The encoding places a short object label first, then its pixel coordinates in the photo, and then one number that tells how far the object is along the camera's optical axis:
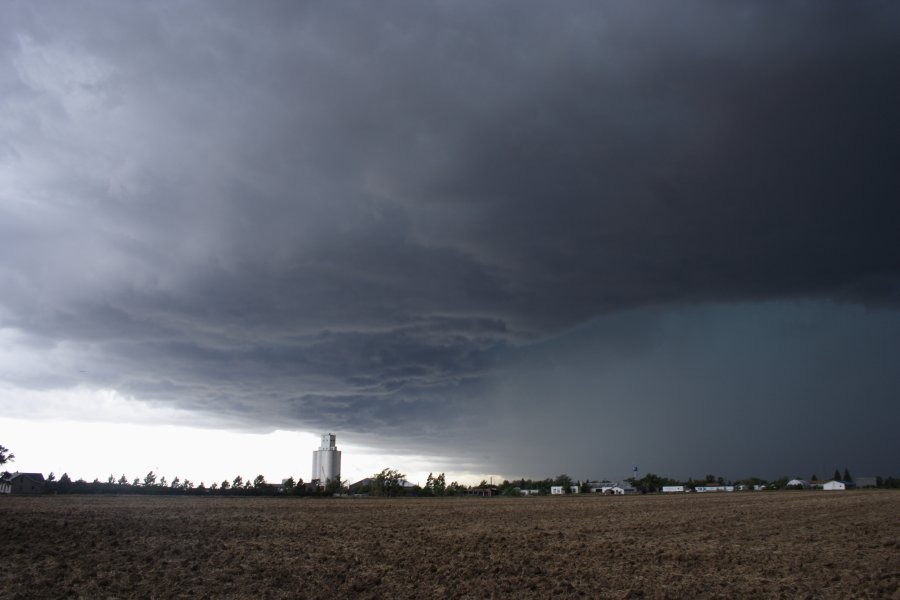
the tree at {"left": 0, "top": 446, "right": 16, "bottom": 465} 111.94
